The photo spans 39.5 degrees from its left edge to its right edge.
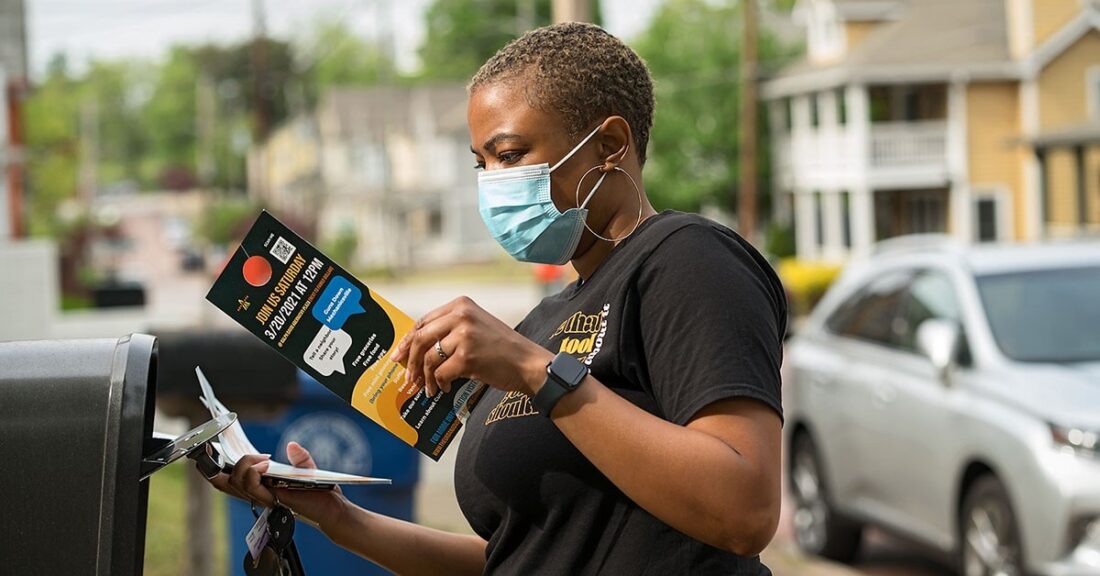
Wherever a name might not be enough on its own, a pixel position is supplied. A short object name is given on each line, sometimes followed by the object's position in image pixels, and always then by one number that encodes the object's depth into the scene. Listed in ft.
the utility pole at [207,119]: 265.54
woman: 6.87
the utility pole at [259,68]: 145.69
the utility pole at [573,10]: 24.59
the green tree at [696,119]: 158.20
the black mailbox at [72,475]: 7.04
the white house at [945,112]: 126.62
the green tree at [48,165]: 158.92
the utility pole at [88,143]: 322.14
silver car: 21.09
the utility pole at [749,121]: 121.08
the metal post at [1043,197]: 115.65
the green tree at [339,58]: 370.94
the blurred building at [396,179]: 221.05
